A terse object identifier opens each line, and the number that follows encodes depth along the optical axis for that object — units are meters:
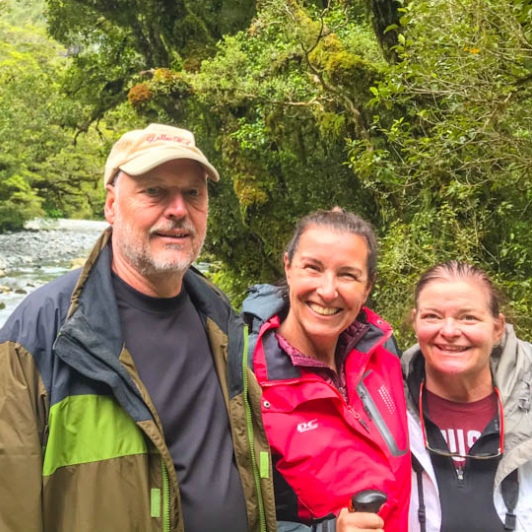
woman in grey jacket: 1.86
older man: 1.30
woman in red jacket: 1.71
